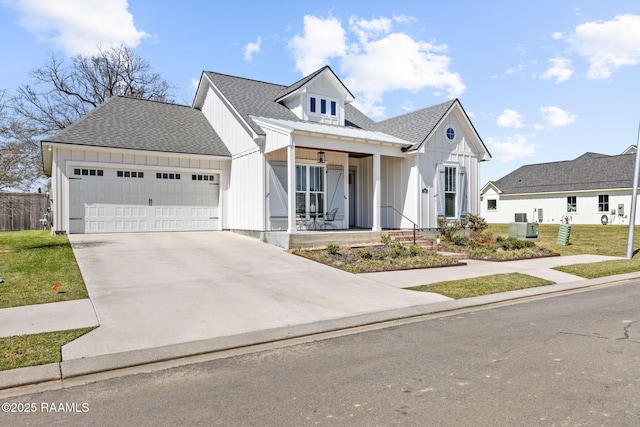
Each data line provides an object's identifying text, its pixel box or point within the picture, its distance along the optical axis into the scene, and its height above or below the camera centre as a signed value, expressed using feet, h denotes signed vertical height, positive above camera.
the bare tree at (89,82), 96.94 +32.66
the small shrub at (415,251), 42.32 -4.21
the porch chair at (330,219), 53.82 -1.15
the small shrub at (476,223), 56.24 -1.67
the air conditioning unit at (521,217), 65.28 -1.02
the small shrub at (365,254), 39.75 -4.28
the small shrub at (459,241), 52.29 -3.84
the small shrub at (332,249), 40.96 -3.88
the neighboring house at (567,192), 102.68 +5.35
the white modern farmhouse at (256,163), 48.39 +6.18
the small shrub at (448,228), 54.13 -2.29
